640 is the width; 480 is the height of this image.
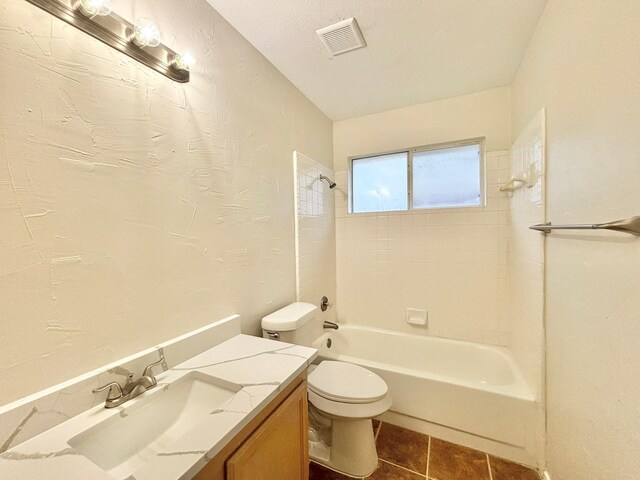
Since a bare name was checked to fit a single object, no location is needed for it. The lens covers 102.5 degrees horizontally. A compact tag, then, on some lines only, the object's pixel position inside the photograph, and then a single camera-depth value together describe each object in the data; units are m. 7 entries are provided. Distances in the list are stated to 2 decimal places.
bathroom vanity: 0.58
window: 2.22
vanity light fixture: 0.75
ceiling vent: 1.35
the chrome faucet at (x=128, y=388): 0.80
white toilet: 1.41
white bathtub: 1.50
